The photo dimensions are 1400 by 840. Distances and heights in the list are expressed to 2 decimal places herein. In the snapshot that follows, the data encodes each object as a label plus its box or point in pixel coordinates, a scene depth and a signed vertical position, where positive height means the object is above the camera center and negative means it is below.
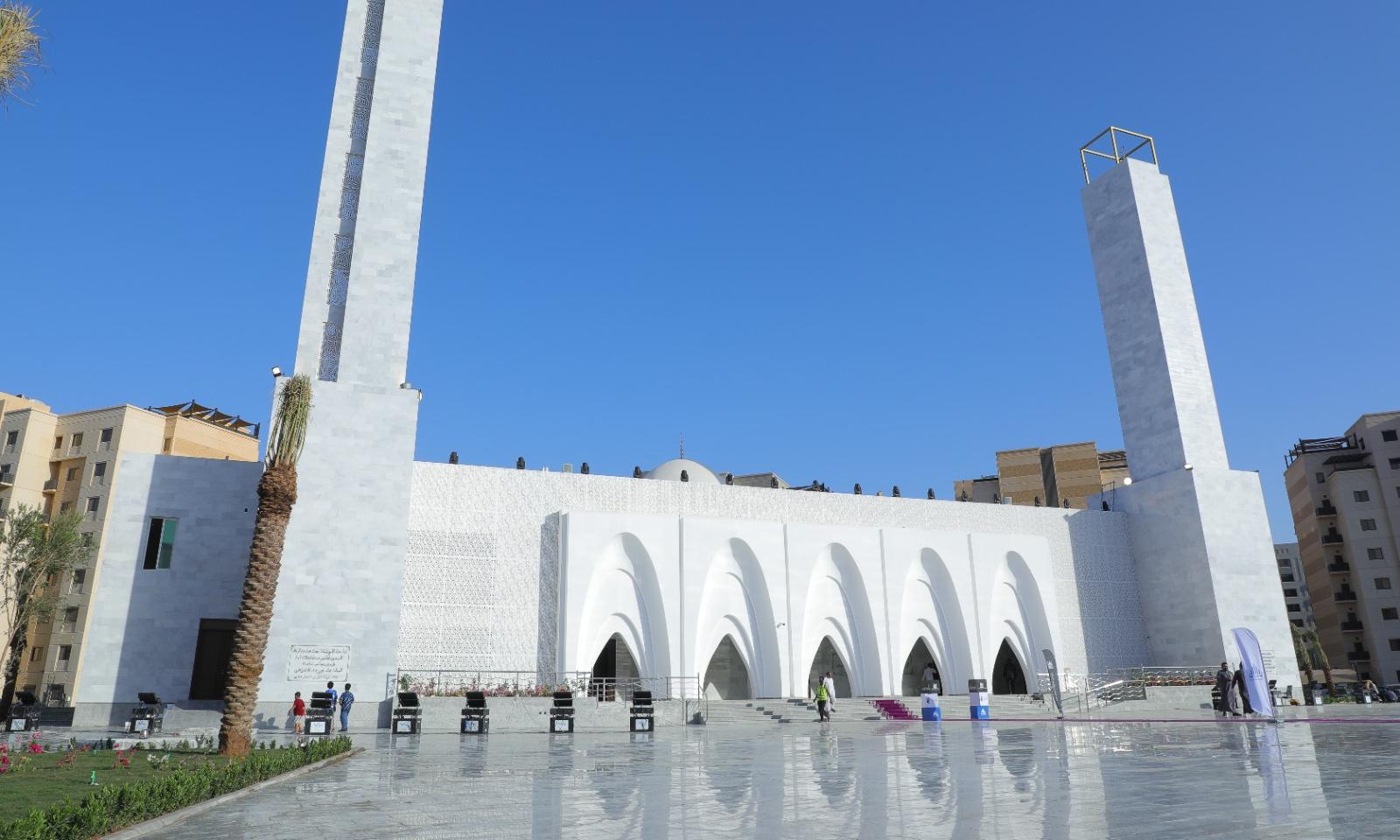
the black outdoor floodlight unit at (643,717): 21.39 -0.29
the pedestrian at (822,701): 23.39 +0.00
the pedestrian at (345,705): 21.02 +0.09
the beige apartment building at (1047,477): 52.44 +12.03
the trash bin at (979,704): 24.66 -0.15
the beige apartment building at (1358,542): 51.72 +8.17
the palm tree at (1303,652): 49.42 +2.21
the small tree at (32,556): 35.00 +5.78
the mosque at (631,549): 23.52 +4.53
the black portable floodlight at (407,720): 20.17 -0.24
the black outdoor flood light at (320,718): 19.77 -0.17
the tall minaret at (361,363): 22.70 +8.86
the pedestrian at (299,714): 20.09 -0.08
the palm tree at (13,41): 7.30 +5.03
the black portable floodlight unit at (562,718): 21.00 -0.27
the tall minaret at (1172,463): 33.12 +8.15
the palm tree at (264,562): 13.86 +2.30
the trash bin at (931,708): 24.22 -0.22
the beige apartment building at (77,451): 46.75 +13.05
